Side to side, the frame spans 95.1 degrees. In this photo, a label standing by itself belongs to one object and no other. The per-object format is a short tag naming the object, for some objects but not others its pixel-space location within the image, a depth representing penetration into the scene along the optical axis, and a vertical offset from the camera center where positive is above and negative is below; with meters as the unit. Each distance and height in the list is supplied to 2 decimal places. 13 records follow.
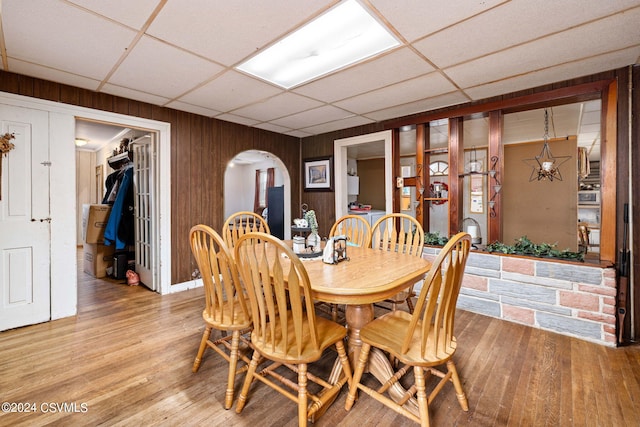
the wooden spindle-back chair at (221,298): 1.66 -0.54
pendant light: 3.45 +0.57
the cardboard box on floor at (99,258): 4.50 -0.74
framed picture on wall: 4.81 +0.65
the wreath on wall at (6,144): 2.55 +0.59
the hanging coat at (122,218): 4.31 -0.10
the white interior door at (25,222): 2.62 -0.10
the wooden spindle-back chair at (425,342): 1.37 -0.68
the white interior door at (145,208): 3.71 +0.04
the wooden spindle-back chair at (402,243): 2.44 -0.29
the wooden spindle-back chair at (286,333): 1.36 -0.66
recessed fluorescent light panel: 1.88 +1.25
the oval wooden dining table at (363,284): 1.49 -0.39
